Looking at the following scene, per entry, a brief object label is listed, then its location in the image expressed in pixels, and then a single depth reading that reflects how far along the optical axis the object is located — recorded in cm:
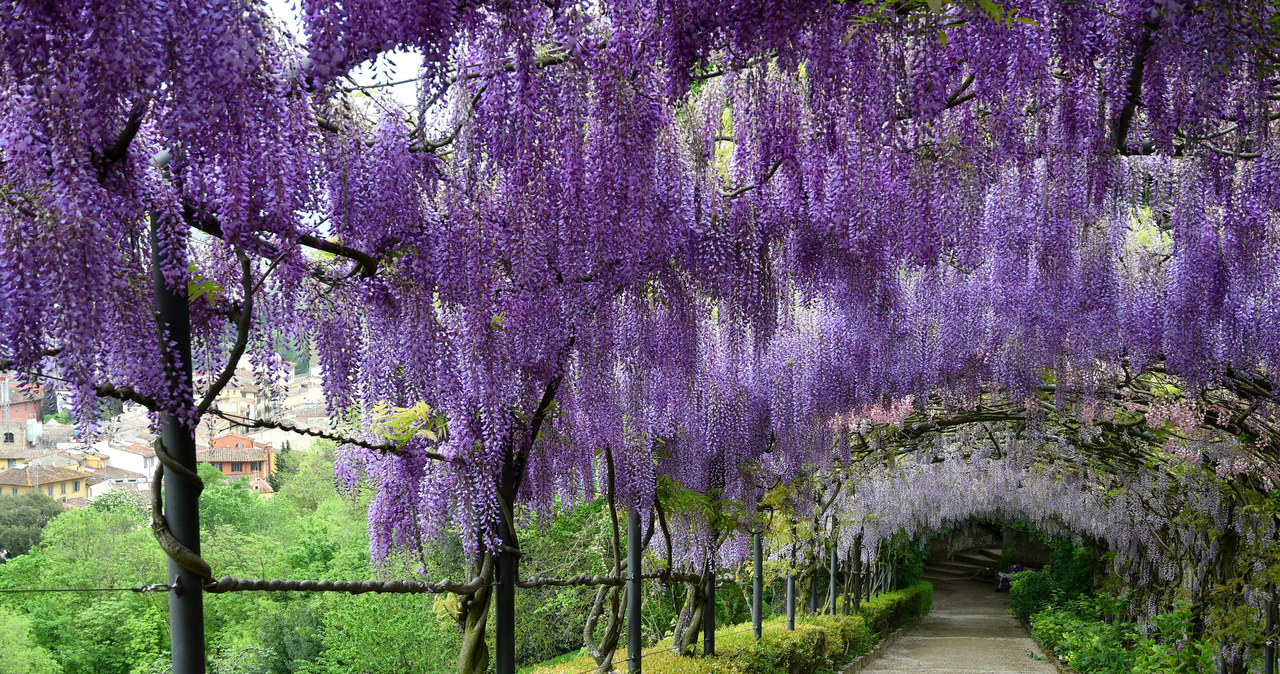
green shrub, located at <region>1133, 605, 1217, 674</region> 971
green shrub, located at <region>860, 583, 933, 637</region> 1727
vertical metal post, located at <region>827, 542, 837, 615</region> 1512
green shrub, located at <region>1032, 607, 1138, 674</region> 1264
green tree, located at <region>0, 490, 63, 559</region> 3272
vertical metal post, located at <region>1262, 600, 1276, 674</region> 865
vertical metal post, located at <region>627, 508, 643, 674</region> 588
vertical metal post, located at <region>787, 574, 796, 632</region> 1146
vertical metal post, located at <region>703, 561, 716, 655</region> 824
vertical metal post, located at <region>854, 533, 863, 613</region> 1656
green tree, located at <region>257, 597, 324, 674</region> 2820
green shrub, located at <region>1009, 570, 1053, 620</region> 2166
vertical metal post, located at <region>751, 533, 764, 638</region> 995
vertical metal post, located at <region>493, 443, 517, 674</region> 385
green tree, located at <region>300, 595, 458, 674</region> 2183
